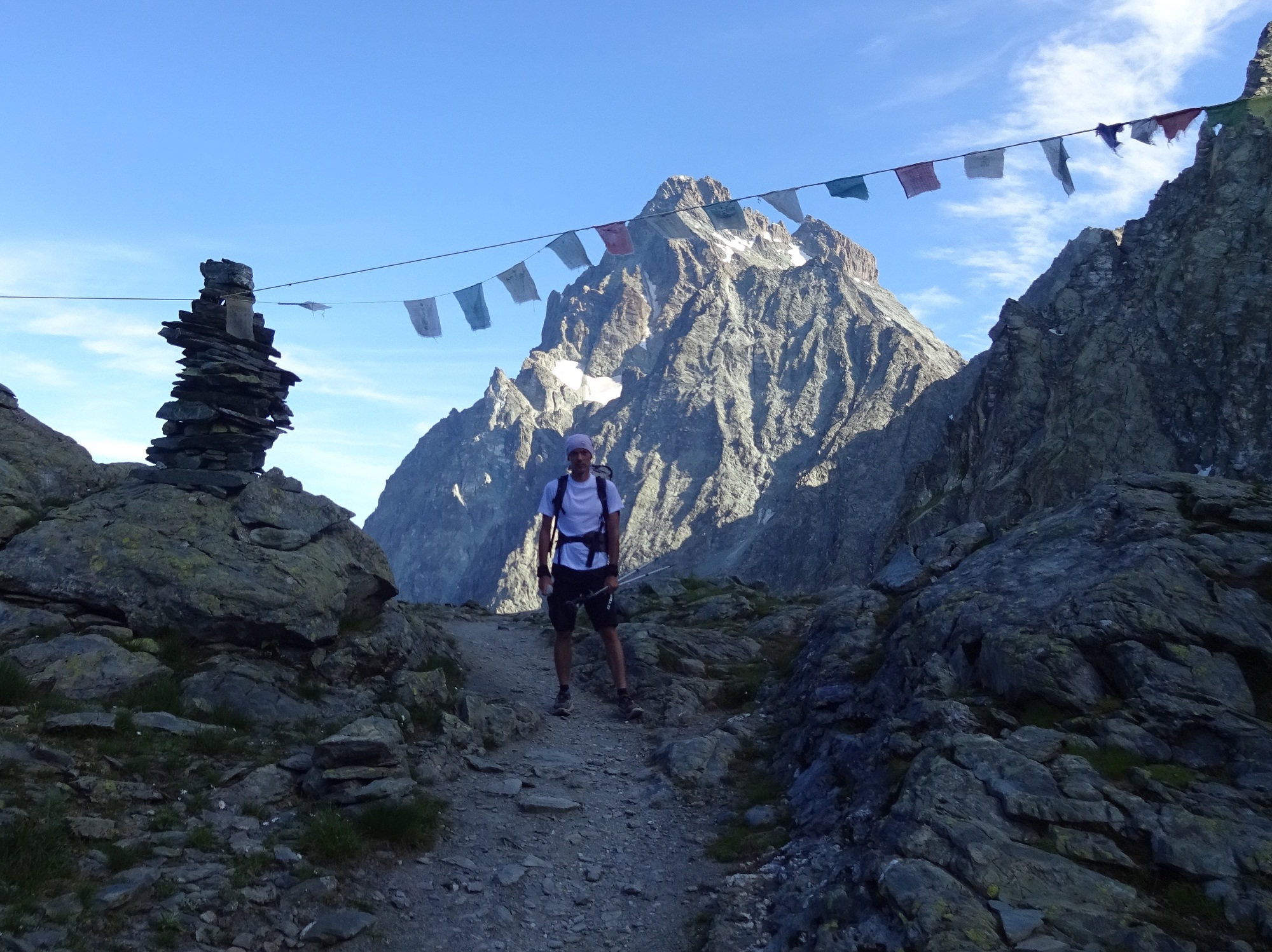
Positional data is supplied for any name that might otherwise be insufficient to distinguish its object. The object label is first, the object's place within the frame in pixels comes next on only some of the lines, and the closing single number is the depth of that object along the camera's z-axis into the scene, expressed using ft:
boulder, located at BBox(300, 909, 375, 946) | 17.74
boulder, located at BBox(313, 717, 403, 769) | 24.08
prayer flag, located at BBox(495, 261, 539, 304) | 55.26
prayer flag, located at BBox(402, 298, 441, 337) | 55.57
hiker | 33.55
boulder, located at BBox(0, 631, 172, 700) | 26.84
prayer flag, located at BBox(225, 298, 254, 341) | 39.65
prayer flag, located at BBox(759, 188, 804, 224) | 53.11
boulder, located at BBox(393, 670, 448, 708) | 32.27
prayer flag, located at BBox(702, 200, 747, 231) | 55.72
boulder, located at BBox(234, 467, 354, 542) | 37.52
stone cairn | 38.22
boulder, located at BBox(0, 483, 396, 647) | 31.45
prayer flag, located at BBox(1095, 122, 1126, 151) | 53.28
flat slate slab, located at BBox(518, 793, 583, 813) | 25.86
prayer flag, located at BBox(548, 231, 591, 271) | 54.13
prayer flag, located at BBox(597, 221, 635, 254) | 53.16
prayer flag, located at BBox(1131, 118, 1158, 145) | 52.95
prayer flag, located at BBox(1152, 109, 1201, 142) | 51.55
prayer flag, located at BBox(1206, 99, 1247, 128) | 50.42
